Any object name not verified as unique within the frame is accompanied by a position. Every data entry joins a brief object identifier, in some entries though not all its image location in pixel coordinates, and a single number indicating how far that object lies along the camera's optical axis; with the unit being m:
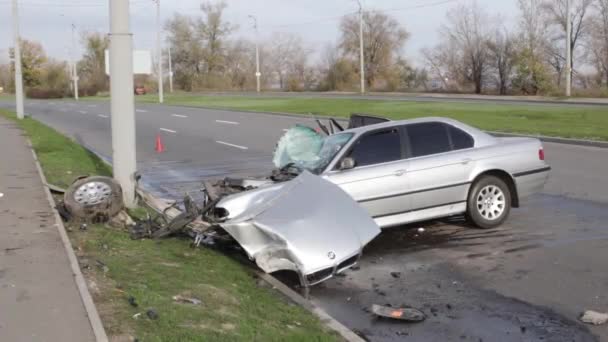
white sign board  11.15
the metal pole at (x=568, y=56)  42.84
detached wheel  9.33
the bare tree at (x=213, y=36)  106.12
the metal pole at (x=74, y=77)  76.02
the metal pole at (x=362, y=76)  59.96
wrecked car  7.07
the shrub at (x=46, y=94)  88.69
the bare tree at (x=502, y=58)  63.80
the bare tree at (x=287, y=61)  97.88
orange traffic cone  21.57
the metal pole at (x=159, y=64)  57.99
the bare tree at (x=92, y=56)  97.75
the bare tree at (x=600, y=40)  66.84
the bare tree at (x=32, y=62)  98.06
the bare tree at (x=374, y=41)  84.19
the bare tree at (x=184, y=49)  106.56
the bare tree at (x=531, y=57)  57.44
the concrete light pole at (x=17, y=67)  33.31
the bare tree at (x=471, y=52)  66.81
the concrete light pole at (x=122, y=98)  10.46
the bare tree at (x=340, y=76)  78.81
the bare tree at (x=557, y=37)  69.25
